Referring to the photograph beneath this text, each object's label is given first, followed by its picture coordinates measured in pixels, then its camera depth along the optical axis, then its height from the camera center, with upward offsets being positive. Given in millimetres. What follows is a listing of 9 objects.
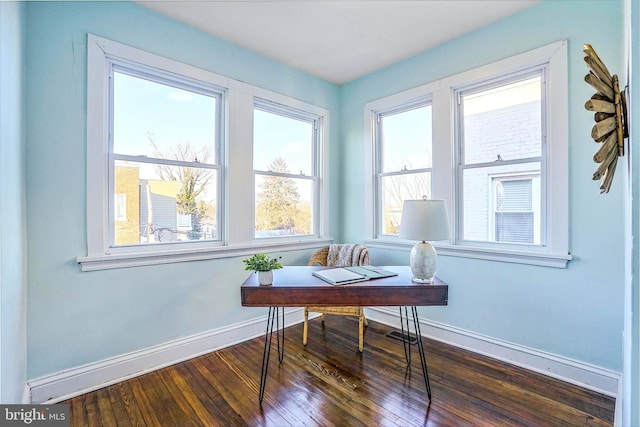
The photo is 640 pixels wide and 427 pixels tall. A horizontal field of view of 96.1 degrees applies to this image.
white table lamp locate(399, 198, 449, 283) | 1762 -109
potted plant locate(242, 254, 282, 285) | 1844 -361
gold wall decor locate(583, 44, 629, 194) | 1044 +370
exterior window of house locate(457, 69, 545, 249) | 2283 +467
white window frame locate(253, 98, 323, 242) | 3240 +634
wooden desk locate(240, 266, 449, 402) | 1801 -521
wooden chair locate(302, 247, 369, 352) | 2502 -899
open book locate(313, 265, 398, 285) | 1921 -447
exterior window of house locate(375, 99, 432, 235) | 2951 +577
